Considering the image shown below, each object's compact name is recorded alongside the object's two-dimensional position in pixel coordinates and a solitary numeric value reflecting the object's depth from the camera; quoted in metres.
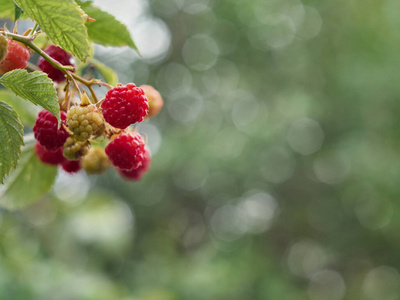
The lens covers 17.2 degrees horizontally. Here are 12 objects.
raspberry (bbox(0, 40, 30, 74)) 0.50
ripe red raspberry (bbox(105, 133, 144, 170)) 0.53
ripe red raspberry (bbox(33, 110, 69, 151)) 0.53
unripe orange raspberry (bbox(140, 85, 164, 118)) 0.56
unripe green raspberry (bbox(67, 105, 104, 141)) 0.51
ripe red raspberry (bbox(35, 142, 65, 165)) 0.57
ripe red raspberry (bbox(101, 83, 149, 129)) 0.51
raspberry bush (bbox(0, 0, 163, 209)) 0.49
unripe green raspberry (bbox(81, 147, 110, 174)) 0.57
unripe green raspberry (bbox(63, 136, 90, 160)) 0.52
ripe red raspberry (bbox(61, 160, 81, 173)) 0.58
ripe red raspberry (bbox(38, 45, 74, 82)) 0.53
